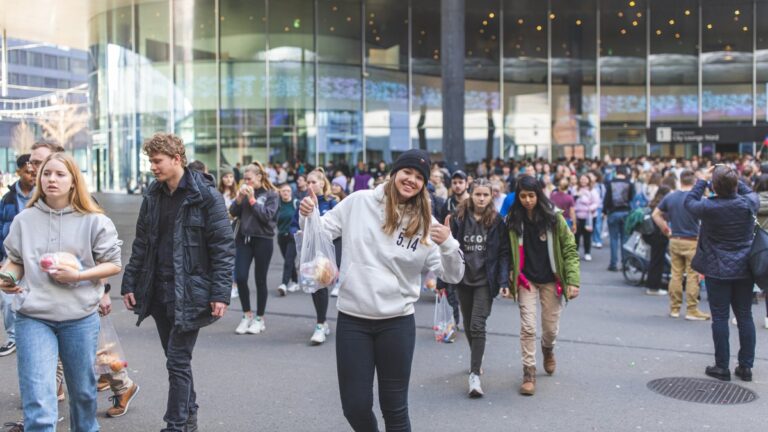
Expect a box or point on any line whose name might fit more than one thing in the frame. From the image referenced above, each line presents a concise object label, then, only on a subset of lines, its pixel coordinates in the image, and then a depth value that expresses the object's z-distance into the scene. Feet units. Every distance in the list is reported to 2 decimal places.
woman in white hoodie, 12.18
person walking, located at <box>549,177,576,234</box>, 41.16
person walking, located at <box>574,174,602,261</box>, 46.78
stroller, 36.47
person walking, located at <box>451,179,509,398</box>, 19.56
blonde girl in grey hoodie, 12.57
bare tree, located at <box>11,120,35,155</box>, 124.67
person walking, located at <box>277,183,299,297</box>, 35.37
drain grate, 18.99
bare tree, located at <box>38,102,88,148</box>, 146.61
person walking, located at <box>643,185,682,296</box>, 34.58
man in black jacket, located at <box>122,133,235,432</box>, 14.40
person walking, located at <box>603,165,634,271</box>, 43.47
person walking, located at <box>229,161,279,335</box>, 26.58
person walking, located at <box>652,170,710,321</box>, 29.35
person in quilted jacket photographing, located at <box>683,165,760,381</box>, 20.61
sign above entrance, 102.94
